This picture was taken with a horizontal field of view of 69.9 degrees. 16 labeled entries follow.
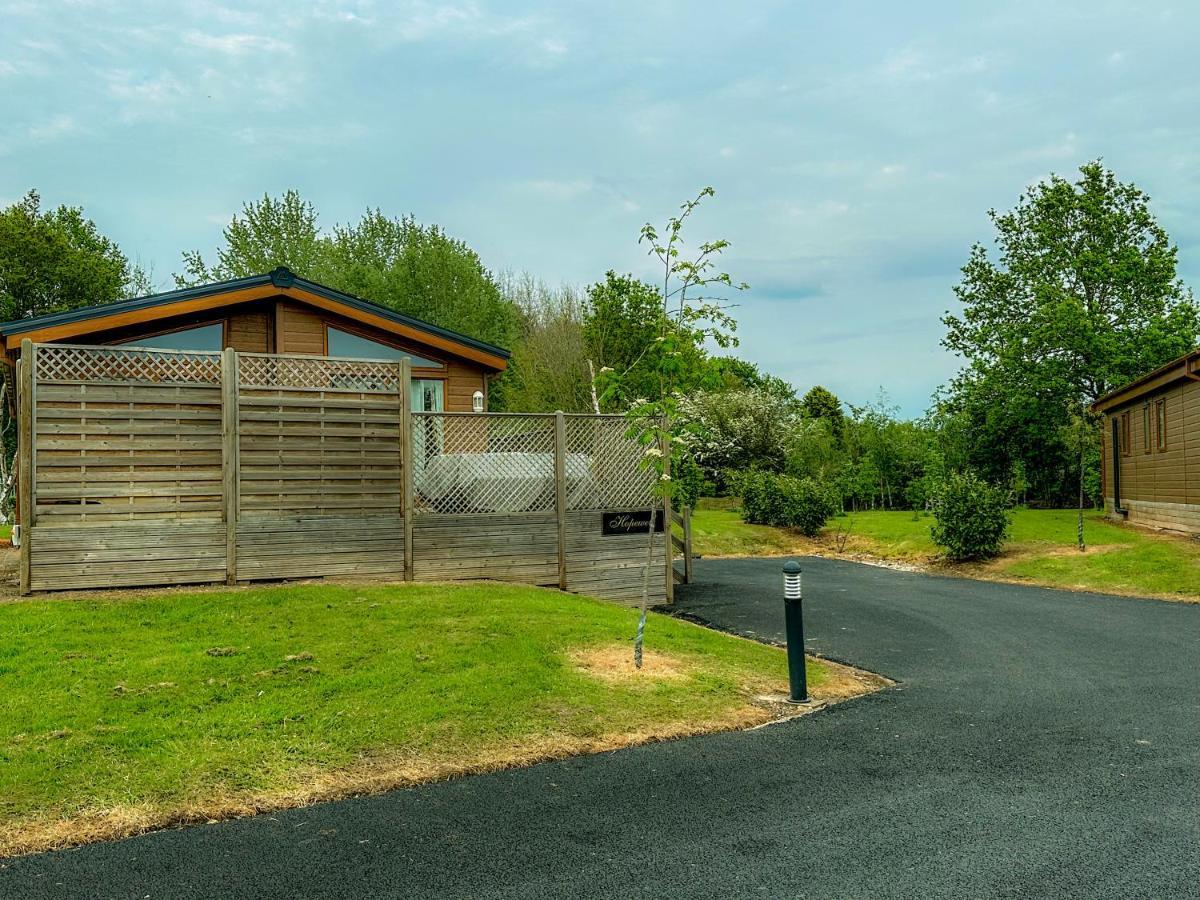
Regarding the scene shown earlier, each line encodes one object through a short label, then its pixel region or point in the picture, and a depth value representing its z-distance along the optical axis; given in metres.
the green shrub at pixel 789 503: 22.67
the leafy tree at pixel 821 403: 45.09
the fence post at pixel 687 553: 13.69
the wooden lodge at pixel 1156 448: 18.09
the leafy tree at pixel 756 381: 45.69
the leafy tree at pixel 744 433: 28.89
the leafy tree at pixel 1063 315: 26.06
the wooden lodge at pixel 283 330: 12.57
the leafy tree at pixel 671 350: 7.07
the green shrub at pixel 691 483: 20.29
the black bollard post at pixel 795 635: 6.38
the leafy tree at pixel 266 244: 34.38
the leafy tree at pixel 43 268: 28.05
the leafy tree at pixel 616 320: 36.22
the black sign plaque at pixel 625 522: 11.02
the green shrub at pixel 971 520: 16.89
